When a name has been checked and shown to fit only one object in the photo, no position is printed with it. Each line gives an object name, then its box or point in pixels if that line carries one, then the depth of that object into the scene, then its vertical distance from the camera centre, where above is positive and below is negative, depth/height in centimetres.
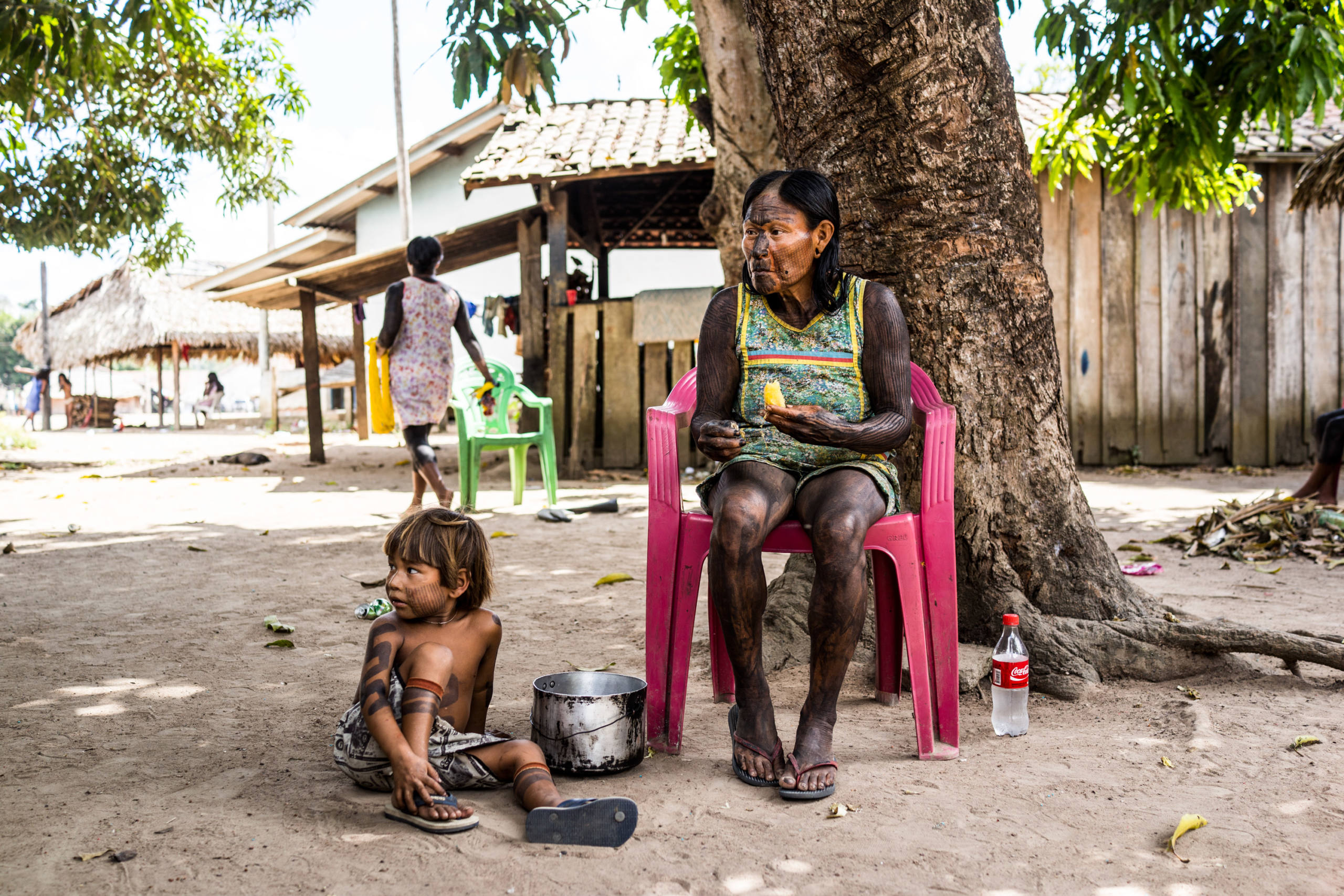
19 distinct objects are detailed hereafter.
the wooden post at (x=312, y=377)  1069 +47
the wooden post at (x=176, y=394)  2039 +60
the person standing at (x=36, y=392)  2131 +76
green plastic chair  666 -14
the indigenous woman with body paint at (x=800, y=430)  227 -5
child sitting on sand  198 -61
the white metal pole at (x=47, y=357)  2178 +163
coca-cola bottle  257 -75
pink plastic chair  241 -43
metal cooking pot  228 -74
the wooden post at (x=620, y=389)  936 +22
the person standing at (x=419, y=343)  617 +47
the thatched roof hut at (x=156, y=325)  2167 +219
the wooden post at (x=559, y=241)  933 +166
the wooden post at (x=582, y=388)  930 +25
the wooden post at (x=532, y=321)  942 +90
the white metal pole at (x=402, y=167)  1499 +394
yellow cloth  1059 +24
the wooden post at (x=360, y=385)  1280 +47
